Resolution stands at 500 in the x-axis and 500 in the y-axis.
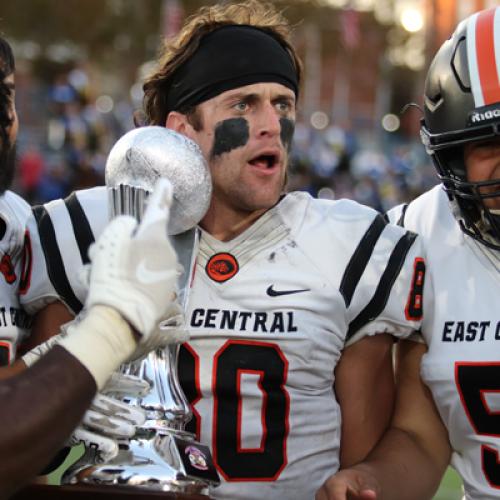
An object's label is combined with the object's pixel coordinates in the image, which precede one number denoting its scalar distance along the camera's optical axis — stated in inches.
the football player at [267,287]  116.6
